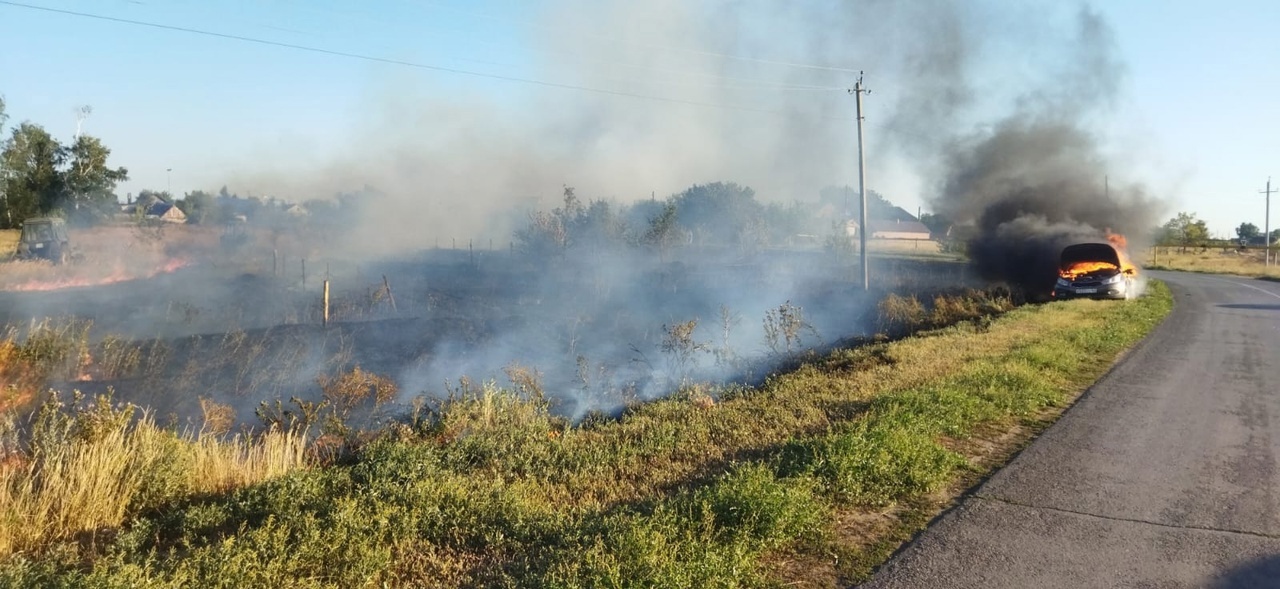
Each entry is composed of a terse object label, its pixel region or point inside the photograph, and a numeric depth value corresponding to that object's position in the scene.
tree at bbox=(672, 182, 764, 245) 41.50
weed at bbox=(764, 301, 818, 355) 13.23
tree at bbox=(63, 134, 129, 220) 39.53
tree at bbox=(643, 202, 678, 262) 32.12
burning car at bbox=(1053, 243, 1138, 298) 20.27
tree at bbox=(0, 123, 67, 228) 37.28
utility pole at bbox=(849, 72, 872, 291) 22.73
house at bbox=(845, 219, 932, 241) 77.50
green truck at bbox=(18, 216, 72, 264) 27.39
